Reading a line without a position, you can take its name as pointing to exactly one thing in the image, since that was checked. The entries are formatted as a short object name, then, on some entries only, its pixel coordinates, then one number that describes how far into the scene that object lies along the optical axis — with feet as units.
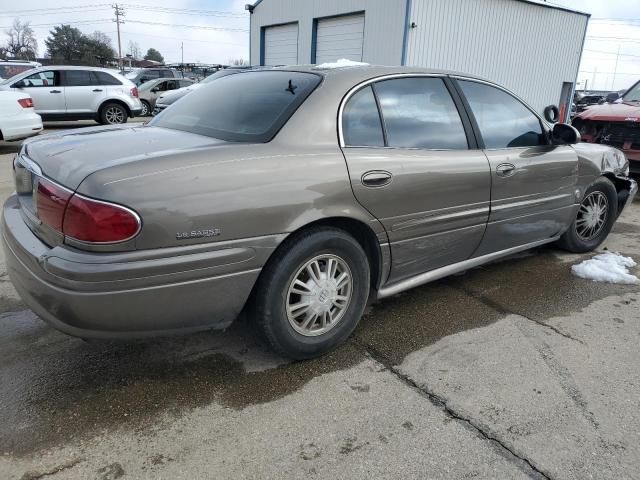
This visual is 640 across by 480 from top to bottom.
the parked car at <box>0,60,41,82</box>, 54.80
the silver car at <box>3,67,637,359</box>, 6.89
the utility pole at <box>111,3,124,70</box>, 221.19
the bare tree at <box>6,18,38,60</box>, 196.93
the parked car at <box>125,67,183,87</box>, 76.79
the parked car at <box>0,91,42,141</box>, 30.96
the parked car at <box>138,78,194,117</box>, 56.34
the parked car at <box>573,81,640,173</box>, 23.82
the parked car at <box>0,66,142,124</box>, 41.86
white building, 43.73
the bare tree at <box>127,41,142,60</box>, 283.18
